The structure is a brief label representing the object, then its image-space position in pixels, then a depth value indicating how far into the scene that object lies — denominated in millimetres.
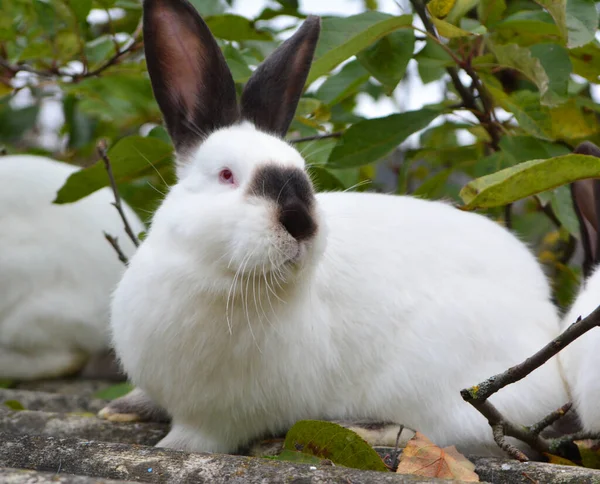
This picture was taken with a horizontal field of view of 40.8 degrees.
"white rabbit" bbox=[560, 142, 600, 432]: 2236
